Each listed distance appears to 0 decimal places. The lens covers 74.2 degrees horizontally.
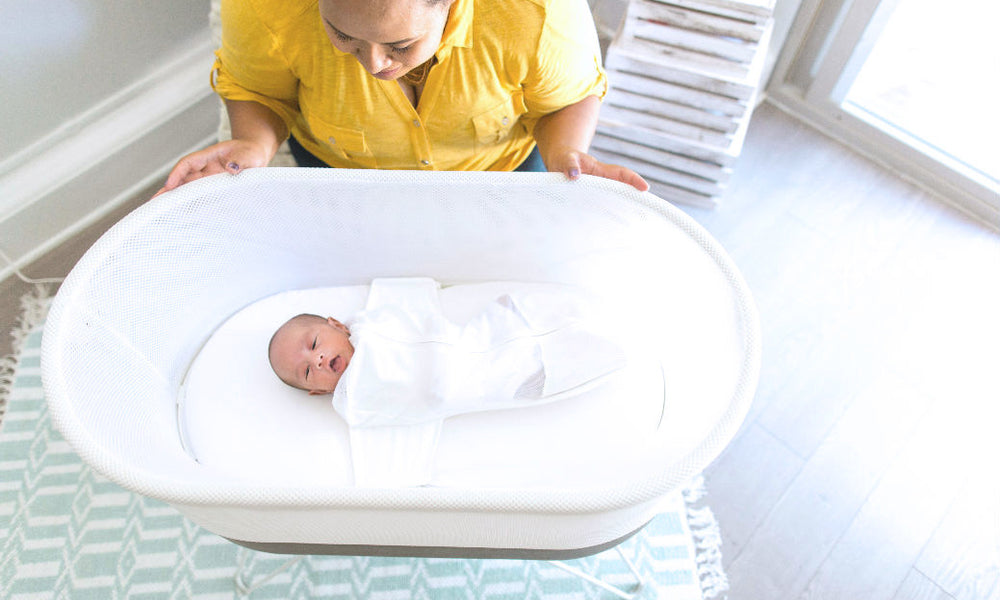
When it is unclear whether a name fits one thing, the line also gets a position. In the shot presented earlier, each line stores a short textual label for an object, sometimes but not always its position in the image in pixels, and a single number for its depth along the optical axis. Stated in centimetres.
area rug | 106
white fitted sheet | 93
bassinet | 69
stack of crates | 121
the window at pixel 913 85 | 144
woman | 69
